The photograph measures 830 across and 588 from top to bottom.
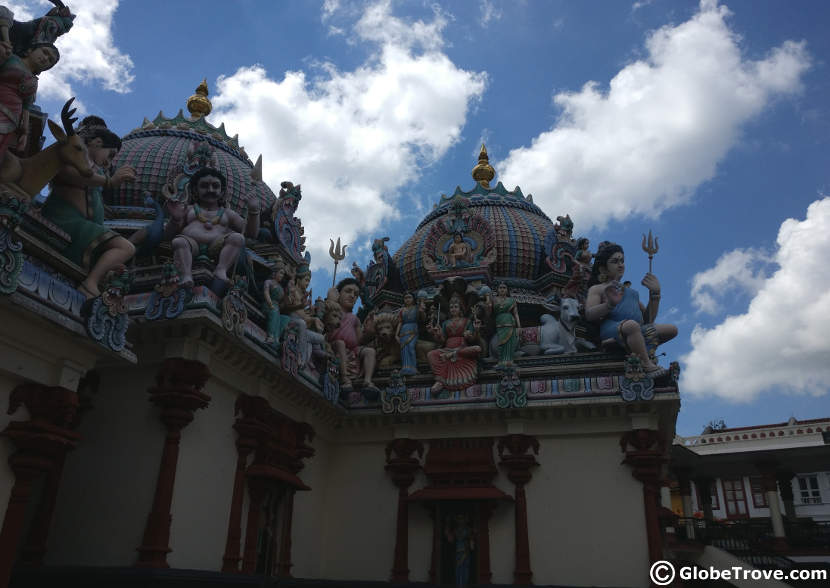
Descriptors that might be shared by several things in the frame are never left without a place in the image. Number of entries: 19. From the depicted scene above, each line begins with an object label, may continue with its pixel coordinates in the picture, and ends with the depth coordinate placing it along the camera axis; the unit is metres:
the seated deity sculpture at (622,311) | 17.47
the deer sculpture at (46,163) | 9.80
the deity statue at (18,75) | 9.53
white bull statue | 19.31
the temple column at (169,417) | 11.61
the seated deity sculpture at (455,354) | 18.41
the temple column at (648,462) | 15.74
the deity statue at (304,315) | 16.17
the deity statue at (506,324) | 18.75
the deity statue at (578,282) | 21.00
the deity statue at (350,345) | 18.80
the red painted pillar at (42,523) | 11.80
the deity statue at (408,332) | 19.45
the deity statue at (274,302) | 15.16
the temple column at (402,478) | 17.05
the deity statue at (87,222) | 10.51
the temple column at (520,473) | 16.09
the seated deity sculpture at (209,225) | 13.56
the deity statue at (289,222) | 18.97
